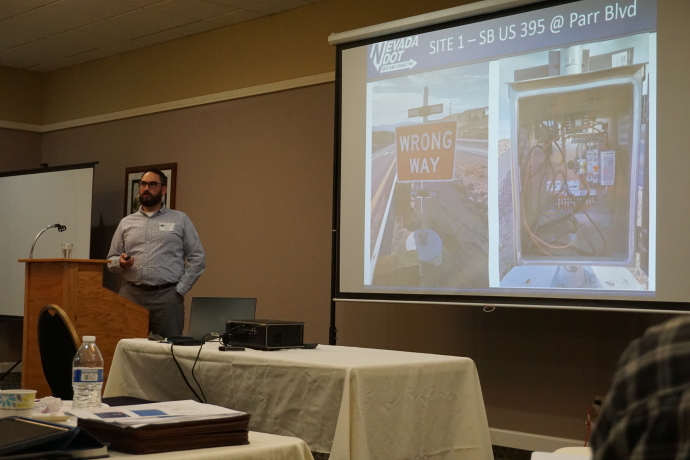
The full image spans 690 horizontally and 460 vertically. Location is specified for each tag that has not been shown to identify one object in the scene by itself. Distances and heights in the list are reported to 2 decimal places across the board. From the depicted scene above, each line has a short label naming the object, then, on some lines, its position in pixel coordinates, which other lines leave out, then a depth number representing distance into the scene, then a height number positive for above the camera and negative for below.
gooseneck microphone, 6.14 +0.10
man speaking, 5.06 -0.12
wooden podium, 4.46 -0.39
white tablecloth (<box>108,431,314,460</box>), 1.33 -0.40
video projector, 2.49 -0.31
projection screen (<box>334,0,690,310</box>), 3.38 +0.43
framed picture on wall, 6.37 +0.49
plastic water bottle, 1.77 -0.35
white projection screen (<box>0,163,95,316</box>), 6.41 +0.20
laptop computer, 2.94 -0.27
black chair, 2.81 -0.42
